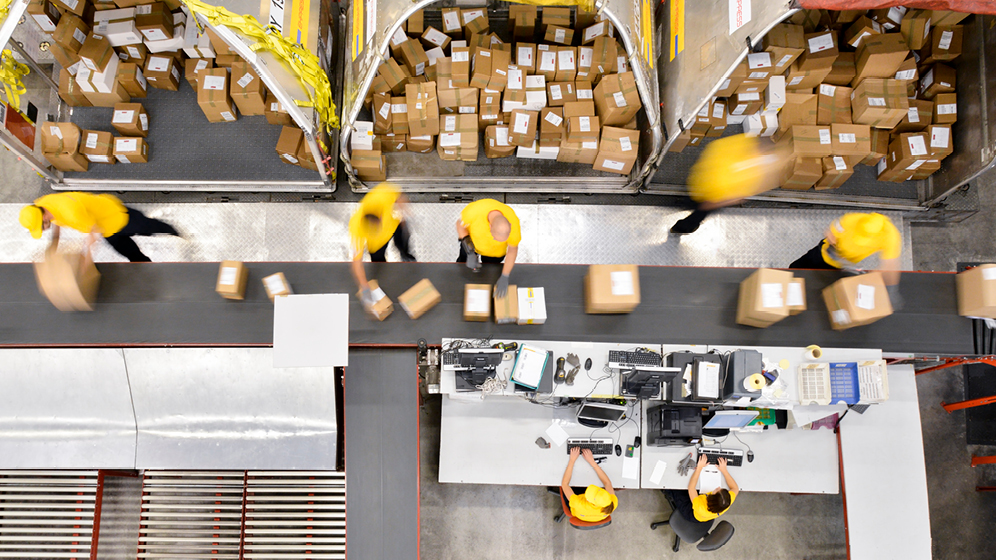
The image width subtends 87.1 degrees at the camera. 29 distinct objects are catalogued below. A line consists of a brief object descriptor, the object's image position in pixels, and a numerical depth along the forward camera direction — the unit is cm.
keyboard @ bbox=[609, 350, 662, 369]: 421
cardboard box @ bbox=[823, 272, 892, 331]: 429
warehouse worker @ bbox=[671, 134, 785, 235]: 479
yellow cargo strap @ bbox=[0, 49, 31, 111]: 498
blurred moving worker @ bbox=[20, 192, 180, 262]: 432
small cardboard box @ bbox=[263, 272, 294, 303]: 445
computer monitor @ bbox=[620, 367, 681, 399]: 413
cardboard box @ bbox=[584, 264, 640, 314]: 429
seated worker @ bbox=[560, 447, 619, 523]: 444
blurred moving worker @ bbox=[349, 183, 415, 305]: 444
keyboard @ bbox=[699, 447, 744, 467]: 473
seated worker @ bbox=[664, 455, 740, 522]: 454
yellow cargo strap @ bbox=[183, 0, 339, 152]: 395
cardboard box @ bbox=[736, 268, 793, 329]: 421
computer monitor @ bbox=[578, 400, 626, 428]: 458
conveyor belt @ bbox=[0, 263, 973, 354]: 446
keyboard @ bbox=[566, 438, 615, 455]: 470
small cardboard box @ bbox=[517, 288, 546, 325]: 434
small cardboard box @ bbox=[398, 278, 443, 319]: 436
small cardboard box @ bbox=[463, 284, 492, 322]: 430
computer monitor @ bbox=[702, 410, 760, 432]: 440
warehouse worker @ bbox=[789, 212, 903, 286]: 427
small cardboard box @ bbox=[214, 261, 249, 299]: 435
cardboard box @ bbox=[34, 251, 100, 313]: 434
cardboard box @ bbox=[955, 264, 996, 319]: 429
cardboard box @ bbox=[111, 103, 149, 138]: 570
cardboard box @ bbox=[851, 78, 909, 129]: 541
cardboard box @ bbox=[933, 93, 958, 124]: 553
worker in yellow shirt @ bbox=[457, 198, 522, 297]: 416
